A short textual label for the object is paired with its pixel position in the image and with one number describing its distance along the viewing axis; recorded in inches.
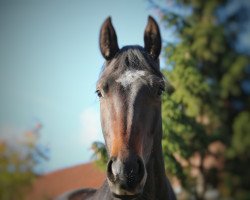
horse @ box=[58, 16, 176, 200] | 96.8
